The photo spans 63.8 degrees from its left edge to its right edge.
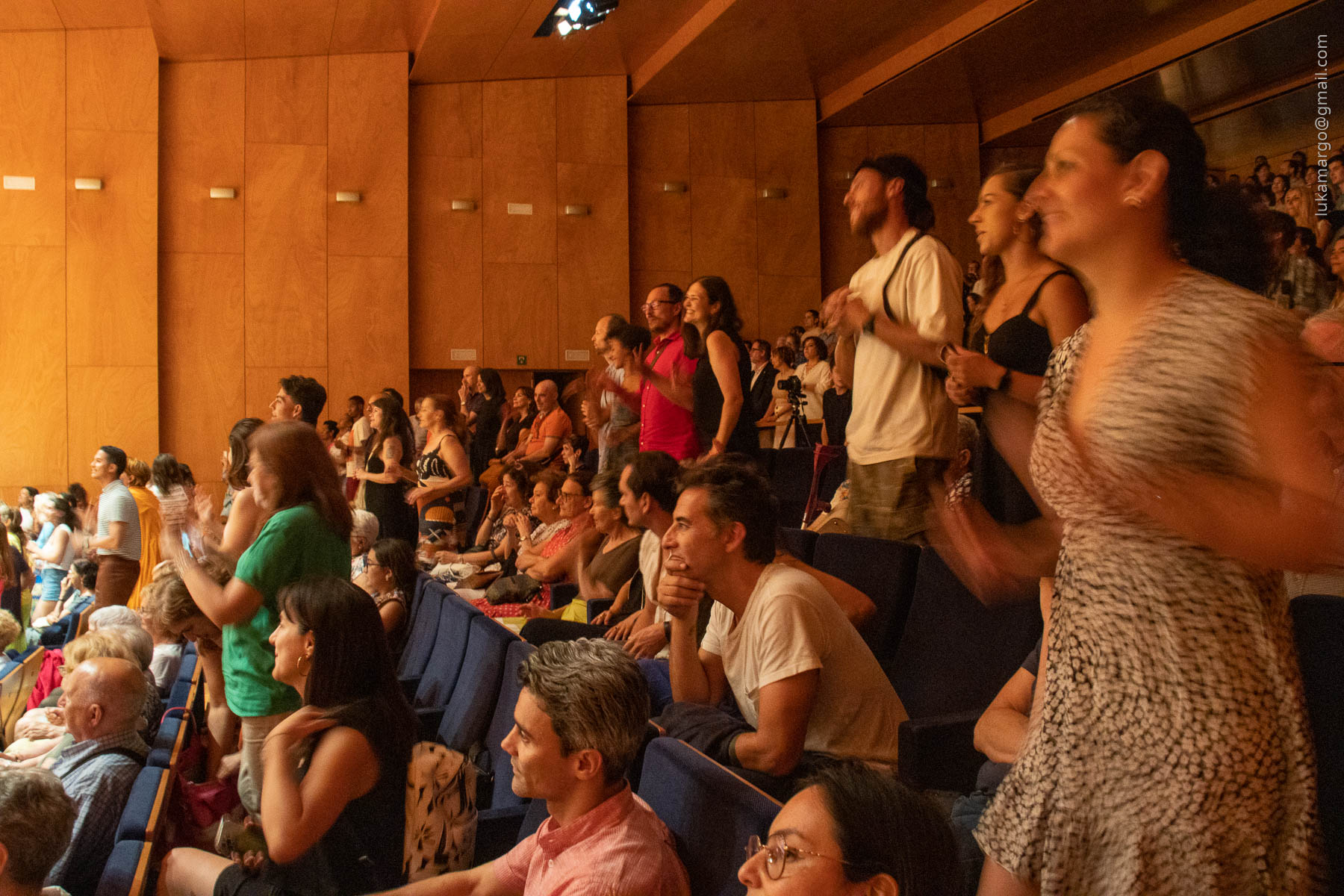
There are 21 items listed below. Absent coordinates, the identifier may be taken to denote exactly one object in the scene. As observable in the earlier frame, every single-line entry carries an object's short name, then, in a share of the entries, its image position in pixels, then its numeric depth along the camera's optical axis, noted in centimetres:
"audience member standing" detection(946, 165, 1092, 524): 187
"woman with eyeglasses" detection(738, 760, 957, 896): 114
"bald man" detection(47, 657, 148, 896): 244
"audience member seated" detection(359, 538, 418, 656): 420
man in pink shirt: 154
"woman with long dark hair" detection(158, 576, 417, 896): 195
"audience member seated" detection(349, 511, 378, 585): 464
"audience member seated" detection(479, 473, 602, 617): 461
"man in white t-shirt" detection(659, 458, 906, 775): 190
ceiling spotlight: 809
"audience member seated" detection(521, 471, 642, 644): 392
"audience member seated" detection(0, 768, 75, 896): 188
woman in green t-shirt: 251
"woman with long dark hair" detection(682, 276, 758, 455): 347
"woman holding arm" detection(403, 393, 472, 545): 535
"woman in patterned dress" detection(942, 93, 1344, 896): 92
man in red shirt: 373
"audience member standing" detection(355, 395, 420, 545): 503
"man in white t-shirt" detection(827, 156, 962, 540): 252
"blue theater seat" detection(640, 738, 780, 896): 140
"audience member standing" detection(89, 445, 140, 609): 555
